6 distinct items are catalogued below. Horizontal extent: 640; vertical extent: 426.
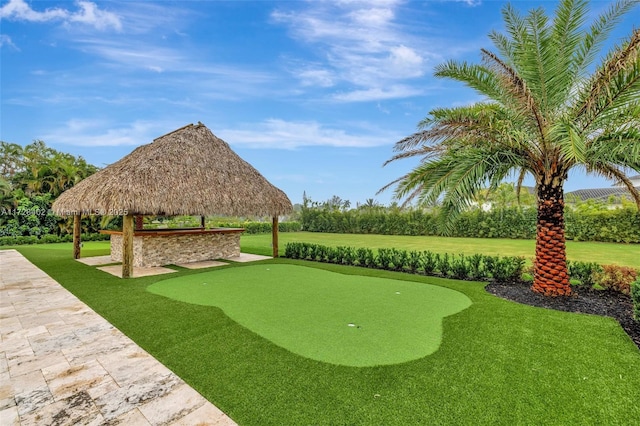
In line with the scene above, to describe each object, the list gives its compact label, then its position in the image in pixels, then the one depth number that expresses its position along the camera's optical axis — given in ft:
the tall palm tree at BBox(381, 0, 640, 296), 15.98
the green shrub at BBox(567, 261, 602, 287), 21.49
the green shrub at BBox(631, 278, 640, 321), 14.56
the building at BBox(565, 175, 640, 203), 118.93
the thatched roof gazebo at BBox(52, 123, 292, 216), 25.62
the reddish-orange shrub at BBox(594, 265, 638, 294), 19.84
